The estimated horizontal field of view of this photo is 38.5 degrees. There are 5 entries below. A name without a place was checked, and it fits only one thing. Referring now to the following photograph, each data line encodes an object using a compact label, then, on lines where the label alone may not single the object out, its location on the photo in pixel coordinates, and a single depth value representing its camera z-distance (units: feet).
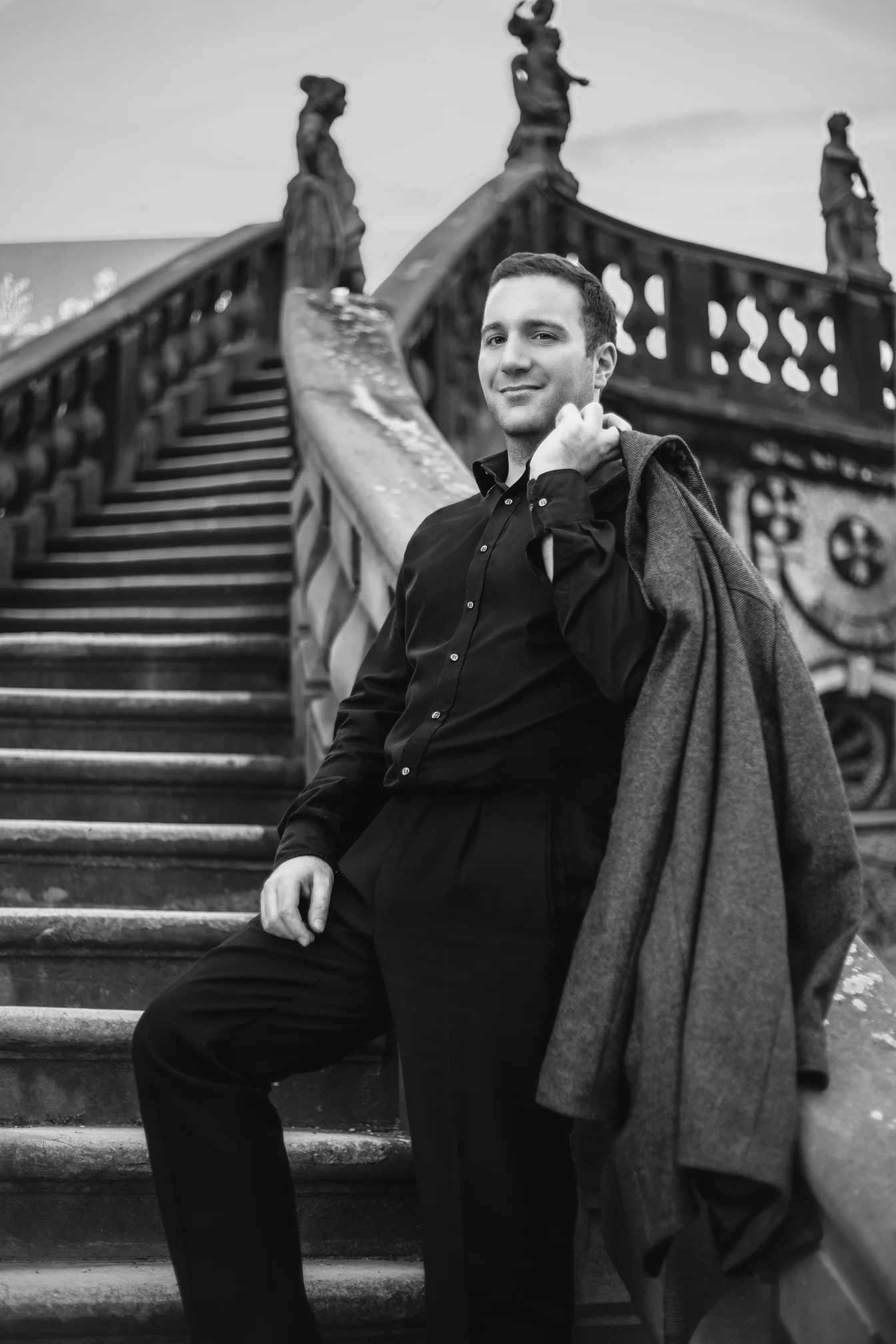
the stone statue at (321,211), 18.65
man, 4.85
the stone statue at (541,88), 22.99
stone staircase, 6.76
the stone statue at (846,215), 24.97
